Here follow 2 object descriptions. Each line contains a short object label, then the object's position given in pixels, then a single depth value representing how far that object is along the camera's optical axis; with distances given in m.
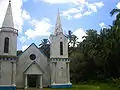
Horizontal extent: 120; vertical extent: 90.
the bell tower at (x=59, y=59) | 18.23
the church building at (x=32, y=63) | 17.09
